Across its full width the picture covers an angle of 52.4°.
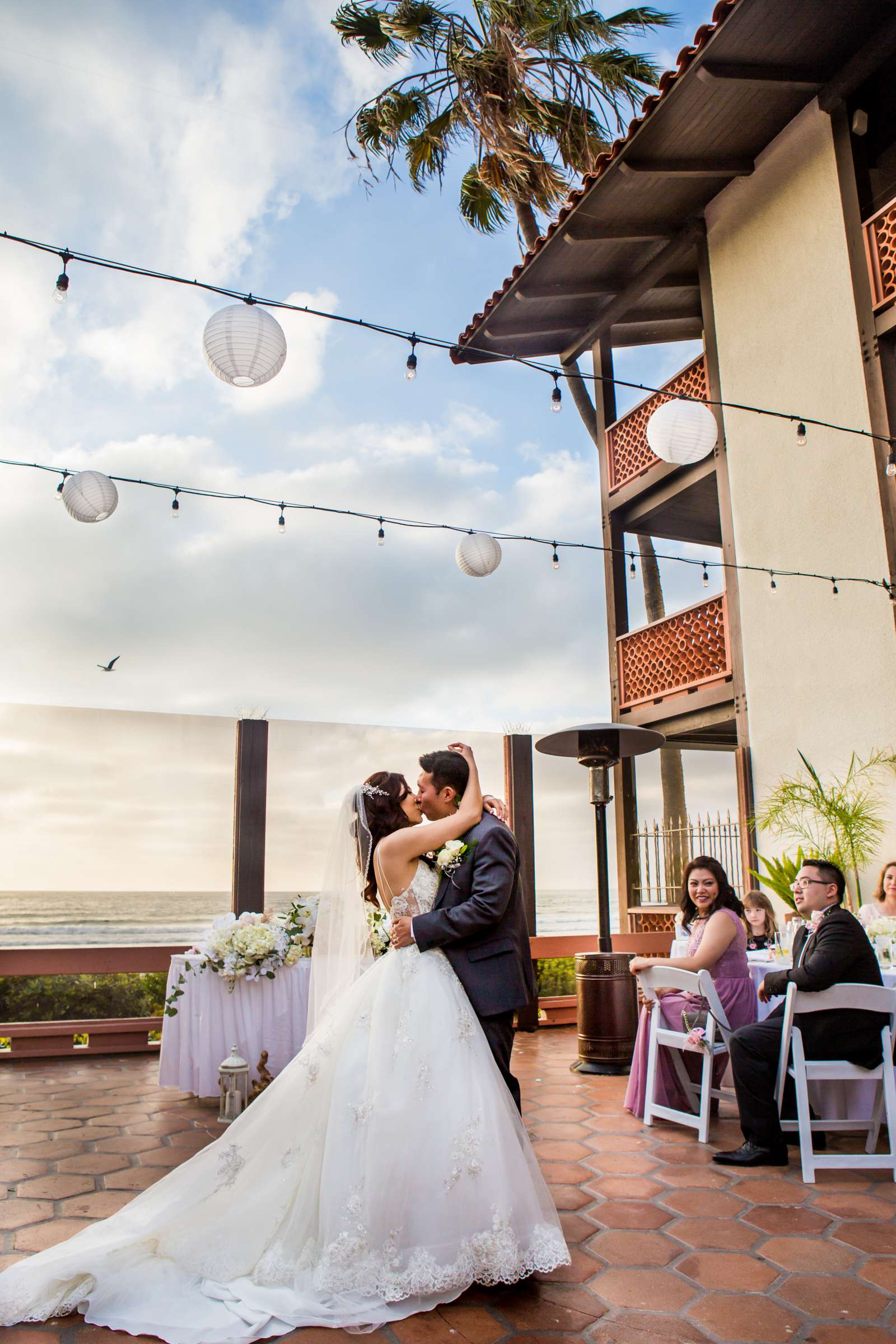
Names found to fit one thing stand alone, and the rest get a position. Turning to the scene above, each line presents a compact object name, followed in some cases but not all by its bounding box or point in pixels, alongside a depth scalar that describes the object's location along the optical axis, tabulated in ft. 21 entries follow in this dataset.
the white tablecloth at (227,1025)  18.16
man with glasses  13.52
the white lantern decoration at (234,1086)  16.63
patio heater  22.00
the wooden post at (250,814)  26.43
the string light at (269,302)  12.07
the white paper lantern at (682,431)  22.70
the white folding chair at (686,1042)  15.46
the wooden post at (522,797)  30.01
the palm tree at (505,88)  34.63
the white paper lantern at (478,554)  25.27
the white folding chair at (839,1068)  13.20
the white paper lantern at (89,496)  18.35
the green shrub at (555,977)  31.17
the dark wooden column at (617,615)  34.55
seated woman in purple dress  16.35
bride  8.67
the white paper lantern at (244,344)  14.30
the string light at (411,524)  18.84
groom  10.60
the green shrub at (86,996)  29.17
